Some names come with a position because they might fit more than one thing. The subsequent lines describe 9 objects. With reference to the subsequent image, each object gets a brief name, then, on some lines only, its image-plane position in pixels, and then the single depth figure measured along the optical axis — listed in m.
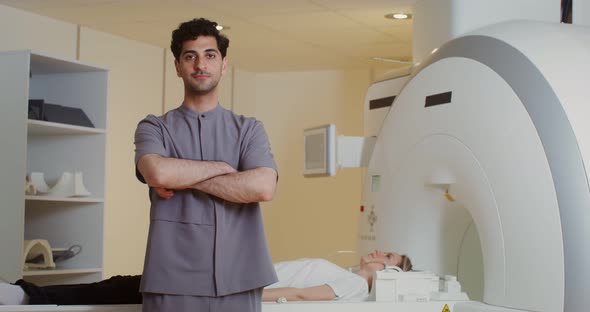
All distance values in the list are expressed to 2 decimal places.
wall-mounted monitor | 4.35
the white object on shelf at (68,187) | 4.46
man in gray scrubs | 2.23
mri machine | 3.08
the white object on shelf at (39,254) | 4.34
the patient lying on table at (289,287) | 2.64
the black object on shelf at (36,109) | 4.38
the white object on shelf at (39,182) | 4.47
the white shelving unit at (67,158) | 4.45
